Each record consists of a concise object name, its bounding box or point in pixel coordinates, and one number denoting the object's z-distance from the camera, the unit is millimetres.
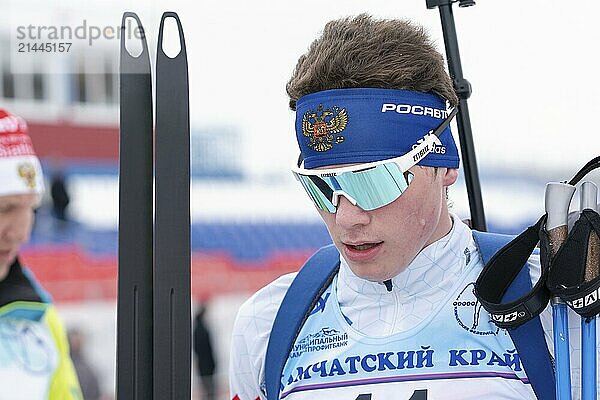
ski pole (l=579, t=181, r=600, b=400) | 4132
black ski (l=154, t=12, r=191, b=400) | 4055
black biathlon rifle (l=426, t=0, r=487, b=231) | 4499
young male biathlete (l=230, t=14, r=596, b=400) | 4196
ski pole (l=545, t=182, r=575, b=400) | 4133
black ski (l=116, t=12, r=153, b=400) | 4065
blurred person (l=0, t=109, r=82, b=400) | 5291
